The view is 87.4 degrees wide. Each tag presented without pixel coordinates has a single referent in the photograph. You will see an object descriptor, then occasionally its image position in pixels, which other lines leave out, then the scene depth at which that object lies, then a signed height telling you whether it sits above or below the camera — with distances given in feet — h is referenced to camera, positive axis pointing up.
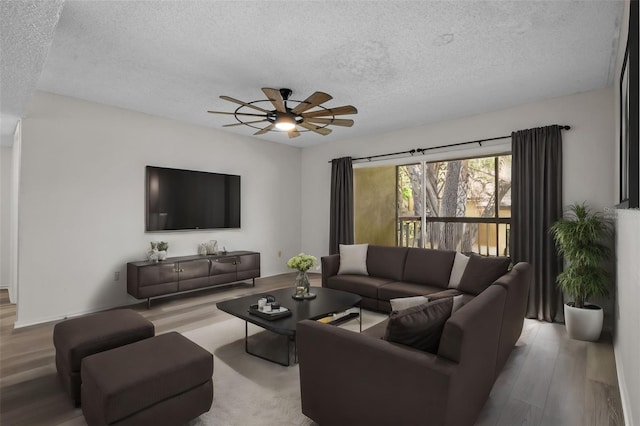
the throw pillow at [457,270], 12.48 -2.04
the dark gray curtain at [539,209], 12.80 +0.29
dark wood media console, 13.79 -2.68
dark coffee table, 8.86 -2.81
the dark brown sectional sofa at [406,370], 4.91 -2.54
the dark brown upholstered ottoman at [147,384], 5.58 -3.01
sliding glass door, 15.84 +0.59
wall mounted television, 15.55 +0.73
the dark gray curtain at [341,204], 19.66 +0.66
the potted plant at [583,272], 10.63 -1.82
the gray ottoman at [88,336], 7.08 -2.81
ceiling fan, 9.47 +3.26
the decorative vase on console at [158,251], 14.90 -1.65
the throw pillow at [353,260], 15.11 -2.04
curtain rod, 14.45 +3.37
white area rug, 6.64 -4.03
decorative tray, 9.17 -2.77
